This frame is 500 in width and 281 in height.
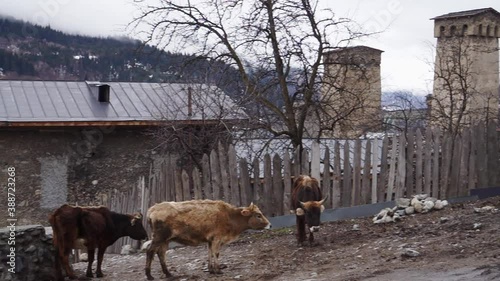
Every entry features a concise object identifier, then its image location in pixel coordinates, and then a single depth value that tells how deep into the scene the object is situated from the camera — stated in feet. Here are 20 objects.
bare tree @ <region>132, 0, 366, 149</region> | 41.14
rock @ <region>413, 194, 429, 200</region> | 37.88
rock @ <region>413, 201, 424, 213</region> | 36.68
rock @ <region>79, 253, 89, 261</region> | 45.29
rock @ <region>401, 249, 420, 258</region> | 26.73
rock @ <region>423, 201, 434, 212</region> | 36.58
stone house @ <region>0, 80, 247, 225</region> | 57.77
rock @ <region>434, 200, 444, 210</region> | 36.91
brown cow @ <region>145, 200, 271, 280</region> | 28.37
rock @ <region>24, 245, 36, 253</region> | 30.55
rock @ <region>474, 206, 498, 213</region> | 33.83
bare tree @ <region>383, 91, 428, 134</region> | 58.49
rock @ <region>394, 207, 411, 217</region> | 36.26
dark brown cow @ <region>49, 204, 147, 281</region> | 29.91
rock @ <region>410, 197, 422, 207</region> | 36.89
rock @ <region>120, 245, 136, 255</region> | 45.05
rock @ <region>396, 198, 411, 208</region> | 37.01
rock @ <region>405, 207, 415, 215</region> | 36.45
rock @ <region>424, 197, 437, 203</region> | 37.50
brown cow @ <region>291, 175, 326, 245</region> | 31.09
